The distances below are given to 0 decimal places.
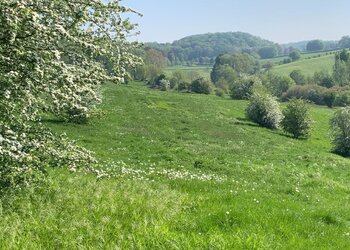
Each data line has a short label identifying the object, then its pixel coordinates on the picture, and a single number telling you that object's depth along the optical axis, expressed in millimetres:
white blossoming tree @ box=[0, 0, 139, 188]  8938
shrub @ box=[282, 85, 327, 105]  126375
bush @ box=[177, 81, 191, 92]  122125
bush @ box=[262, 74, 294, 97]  150650
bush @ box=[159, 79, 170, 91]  124312
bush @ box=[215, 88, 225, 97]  114531
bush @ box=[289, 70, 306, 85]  171888
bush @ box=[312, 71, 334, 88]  155750
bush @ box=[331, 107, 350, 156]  47219
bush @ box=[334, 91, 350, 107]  111944
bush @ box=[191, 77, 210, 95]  117194
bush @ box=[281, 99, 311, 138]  54750
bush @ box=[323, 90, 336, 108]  116562
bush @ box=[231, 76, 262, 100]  98200
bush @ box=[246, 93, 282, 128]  59281
